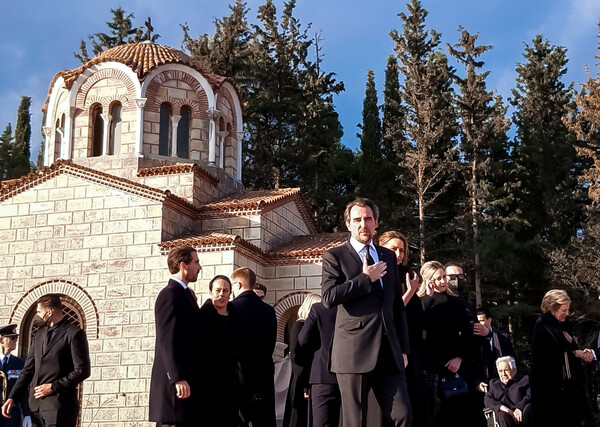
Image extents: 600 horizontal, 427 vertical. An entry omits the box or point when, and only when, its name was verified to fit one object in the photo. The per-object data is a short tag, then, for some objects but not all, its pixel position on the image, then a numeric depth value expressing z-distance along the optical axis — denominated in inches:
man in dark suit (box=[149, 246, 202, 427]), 209.3
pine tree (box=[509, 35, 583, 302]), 1045.2
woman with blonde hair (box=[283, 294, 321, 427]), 270.0
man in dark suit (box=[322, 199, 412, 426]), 179.0
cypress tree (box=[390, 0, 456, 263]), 1036.5
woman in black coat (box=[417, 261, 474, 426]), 248.8
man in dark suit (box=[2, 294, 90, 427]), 253.4
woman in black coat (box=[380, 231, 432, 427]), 213.5
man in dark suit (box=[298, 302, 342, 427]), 237.3
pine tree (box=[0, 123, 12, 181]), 1175.0
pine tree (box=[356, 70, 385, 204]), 1103.0
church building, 579.5
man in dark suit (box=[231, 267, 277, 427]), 258.2
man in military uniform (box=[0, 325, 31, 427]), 355.5
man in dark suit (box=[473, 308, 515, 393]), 281.3
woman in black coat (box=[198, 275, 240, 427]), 233.3
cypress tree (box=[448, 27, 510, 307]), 1029.8
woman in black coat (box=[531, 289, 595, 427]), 267.6
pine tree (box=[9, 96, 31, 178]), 1203.2
